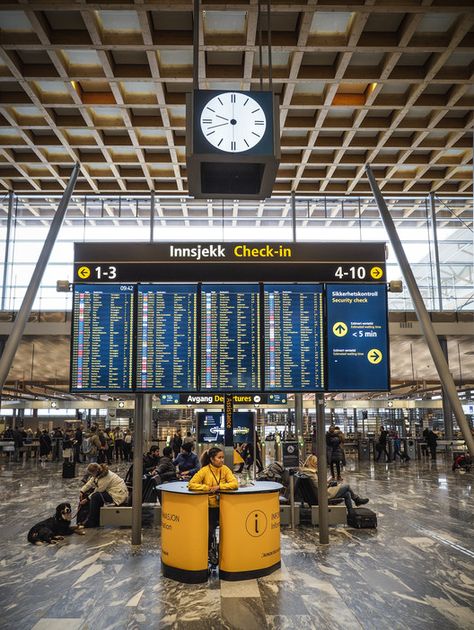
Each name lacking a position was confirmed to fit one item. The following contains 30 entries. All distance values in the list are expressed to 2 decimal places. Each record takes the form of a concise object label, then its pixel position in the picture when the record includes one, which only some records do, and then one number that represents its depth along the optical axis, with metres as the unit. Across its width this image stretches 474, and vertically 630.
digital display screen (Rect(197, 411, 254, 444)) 20.11
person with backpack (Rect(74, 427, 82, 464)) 22.78
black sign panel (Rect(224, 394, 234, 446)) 11.27
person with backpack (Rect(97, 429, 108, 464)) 19.20
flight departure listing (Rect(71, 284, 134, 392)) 7.70
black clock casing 5.13
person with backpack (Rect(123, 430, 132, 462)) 25.30
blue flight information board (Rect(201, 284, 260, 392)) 7.64
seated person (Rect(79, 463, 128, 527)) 9.59
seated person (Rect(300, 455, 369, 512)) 9.63
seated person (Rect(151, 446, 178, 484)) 11.19
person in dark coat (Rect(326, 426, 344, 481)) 16.64
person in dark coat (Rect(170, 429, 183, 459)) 22.16
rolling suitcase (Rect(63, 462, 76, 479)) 17.45
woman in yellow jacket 6.88
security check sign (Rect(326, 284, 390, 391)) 7.67
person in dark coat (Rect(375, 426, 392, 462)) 24.72
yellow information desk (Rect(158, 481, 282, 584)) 6.41
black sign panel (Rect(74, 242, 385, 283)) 8.05
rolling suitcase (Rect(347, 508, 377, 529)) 9.18
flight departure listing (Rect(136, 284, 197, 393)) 7.67
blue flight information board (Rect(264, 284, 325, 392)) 7.70
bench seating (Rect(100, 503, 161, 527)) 9.43
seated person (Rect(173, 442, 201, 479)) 11.27
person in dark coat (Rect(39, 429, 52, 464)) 24.00
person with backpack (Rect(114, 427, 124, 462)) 25.38
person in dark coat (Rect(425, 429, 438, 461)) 24.50
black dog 8.26
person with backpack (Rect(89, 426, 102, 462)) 18.39
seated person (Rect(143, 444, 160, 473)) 13.59
